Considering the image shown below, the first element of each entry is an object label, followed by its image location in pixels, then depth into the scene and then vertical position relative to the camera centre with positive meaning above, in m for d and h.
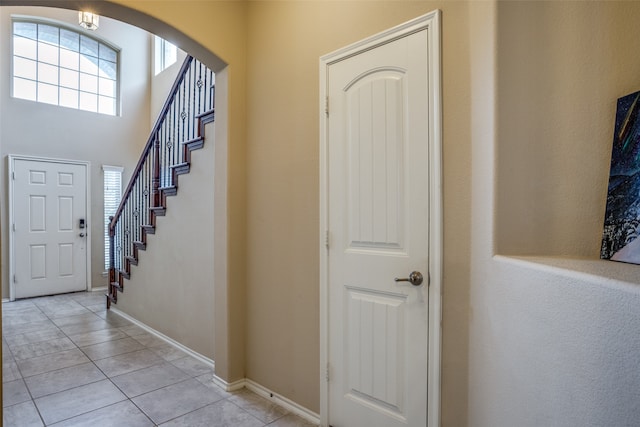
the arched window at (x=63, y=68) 5.34 +2.33
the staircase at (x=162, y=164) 3.24 +0.49
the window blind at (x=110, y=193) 6.10 +0.30
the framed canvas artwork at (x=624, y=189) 1.05 +0.07
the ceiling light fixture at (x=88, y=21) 3.57 +1.95
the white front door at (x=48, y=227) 5.25 -0.28
